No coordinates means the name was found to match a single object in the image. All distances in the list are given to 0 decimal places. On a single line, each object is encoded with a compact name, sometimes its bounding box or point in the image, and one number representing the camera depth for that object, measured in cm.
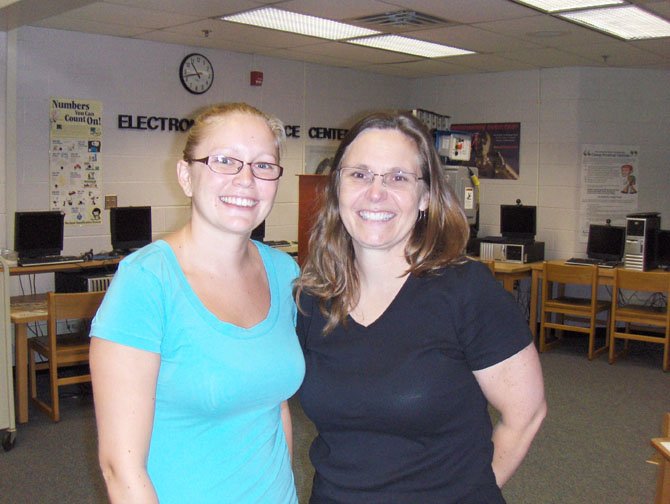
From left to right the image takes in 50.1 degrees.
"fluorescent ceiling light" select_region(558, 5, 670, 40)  477
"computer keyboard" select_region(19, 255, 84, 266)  527
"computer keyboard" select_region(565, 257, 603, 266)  693
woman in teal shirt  132
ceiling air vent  495
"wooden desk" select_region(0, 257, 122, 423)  409
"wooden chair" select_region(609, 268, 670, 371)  609
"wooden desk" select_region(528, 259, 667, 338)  650
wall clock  649
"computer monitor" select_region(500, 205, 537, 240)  737
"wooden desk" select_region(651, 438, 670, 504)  236
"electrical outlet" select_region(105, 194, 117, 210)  609
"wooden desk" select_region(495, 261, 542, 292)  682
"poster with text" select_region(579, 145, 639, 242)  727
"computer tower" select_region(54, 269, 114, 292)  535
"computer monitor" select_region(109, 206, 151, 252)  588
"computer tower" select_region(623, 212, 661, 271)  655
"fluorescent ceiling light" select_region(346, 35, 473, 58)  601
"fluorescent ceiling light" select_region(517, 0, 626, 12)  450
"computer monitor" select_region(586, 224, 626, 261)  690
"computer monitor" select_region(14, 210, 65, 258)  535
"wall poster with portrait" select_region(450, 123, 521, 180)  780
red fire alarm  695
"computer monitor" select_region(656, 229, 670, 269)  662
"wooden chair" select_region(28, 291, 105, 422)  454
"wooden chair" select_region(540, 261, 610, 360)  637
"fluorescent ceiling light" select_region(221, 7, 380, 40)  505
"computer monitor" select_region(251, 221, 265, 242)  680
